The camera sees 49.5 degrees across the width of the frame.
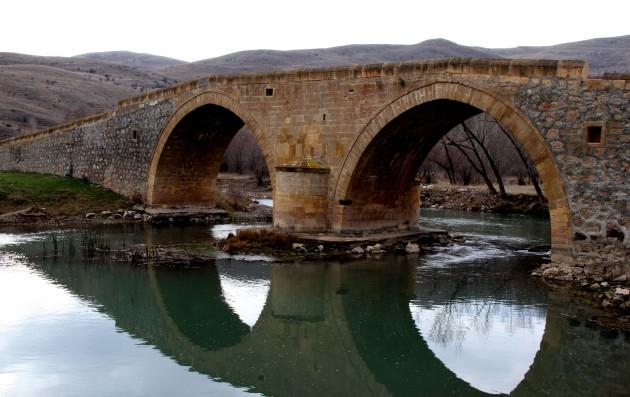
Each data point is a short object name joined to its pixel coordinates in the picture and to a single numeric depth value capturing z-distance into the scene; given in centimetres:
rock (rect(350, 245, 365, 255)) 1436
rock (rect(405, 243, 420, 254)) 1512
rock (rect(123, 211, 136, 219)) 2059
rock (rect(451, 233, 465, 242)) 1711
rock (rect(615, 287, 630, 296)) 996
